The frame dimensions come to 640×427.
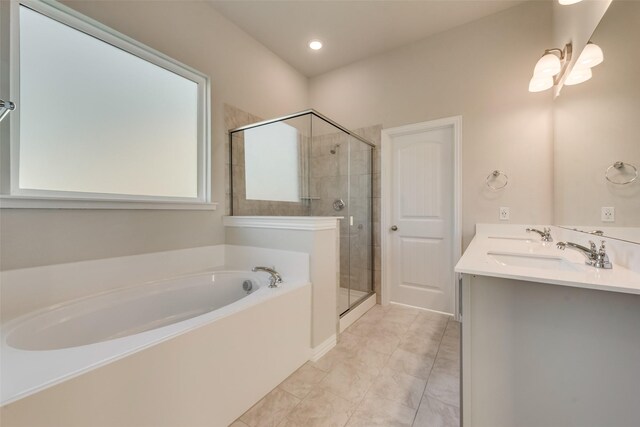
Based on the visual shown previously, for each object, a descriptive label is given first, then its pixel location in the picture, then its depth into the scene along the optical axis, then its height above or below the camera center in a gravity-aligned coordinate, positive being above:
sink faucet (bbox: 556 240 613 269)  0.98 -0.19
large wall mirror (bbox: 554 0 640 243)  0.99 +0.39
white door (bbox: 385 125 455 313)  2.50 -0.07
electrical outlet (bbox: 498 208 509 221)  2.17 -0.03
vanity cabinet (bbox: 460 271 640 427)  0.90 -0.57
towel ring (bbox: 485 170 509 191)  2.18 +0.29
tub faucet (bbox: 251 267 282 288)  1.65 -0.45
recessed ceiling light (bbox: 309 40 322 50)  2.67 +1.81
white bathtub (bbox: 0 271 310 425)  0.79 -0.58
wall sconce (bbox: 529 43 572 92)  1.73 +1.01
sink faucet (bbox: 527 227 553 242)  1.76 -0.17
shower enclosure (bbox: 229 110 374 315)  2.38 +0.36
